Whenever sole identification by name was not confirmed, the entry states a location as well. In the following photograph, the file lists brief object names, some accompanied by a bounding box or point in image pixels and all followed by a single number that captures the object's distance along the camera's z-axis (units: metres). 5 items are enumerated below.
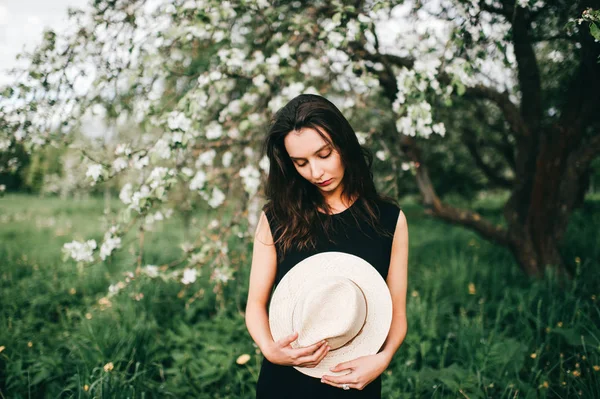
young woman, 1.50
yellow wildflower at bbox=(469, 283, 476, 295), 3.65
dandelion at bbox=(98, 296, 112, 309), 3.47
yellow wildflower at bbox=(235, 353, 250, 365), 2.64
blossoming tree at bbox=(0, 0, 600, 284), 2.53
